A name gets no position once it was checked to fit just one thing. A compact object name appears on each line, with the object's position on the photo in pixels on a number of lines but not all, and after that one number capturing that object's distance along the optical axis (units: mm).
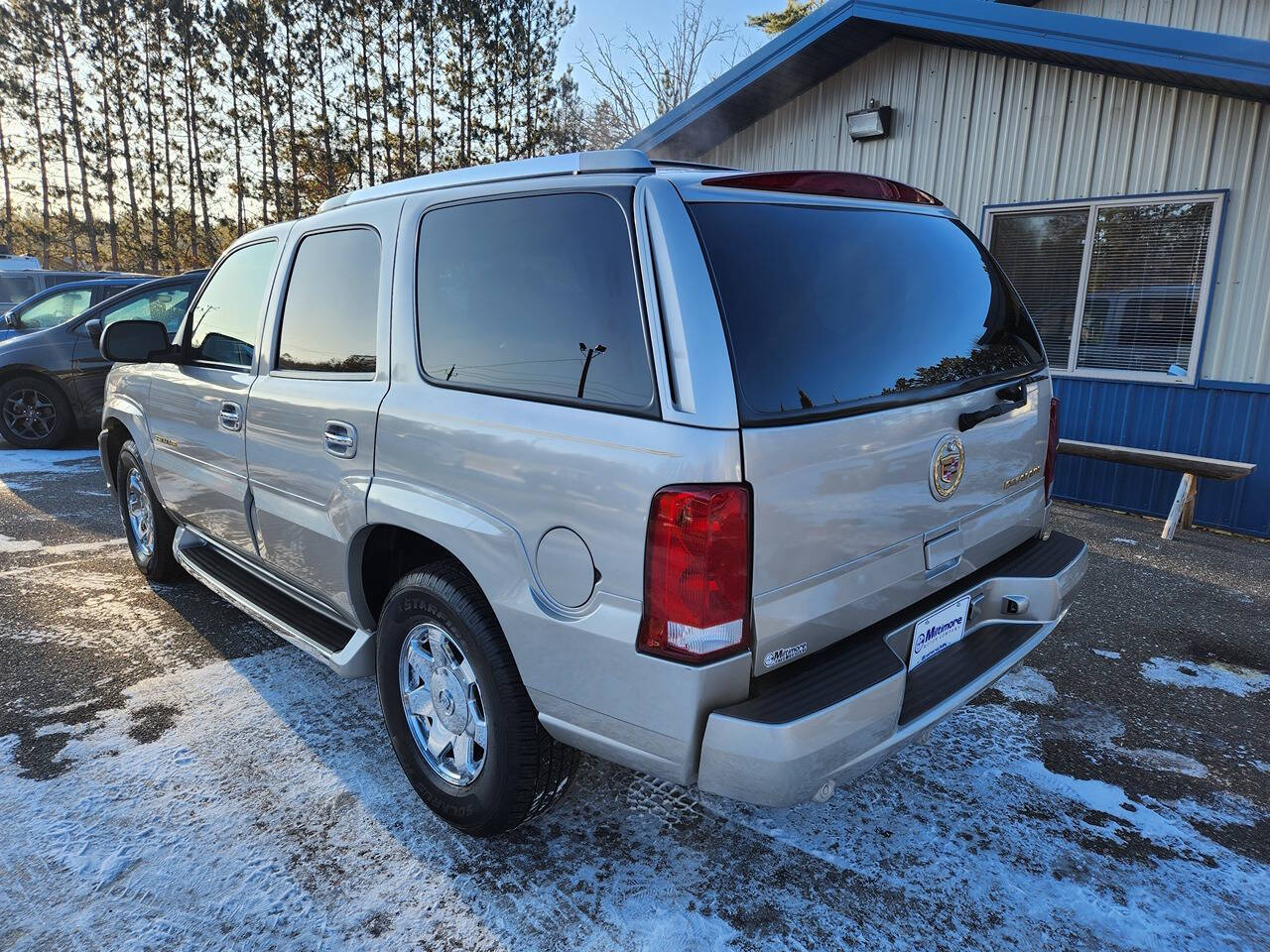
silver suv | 1862
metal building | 6277
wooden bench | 5906
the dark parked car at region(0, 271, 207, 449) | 8602
